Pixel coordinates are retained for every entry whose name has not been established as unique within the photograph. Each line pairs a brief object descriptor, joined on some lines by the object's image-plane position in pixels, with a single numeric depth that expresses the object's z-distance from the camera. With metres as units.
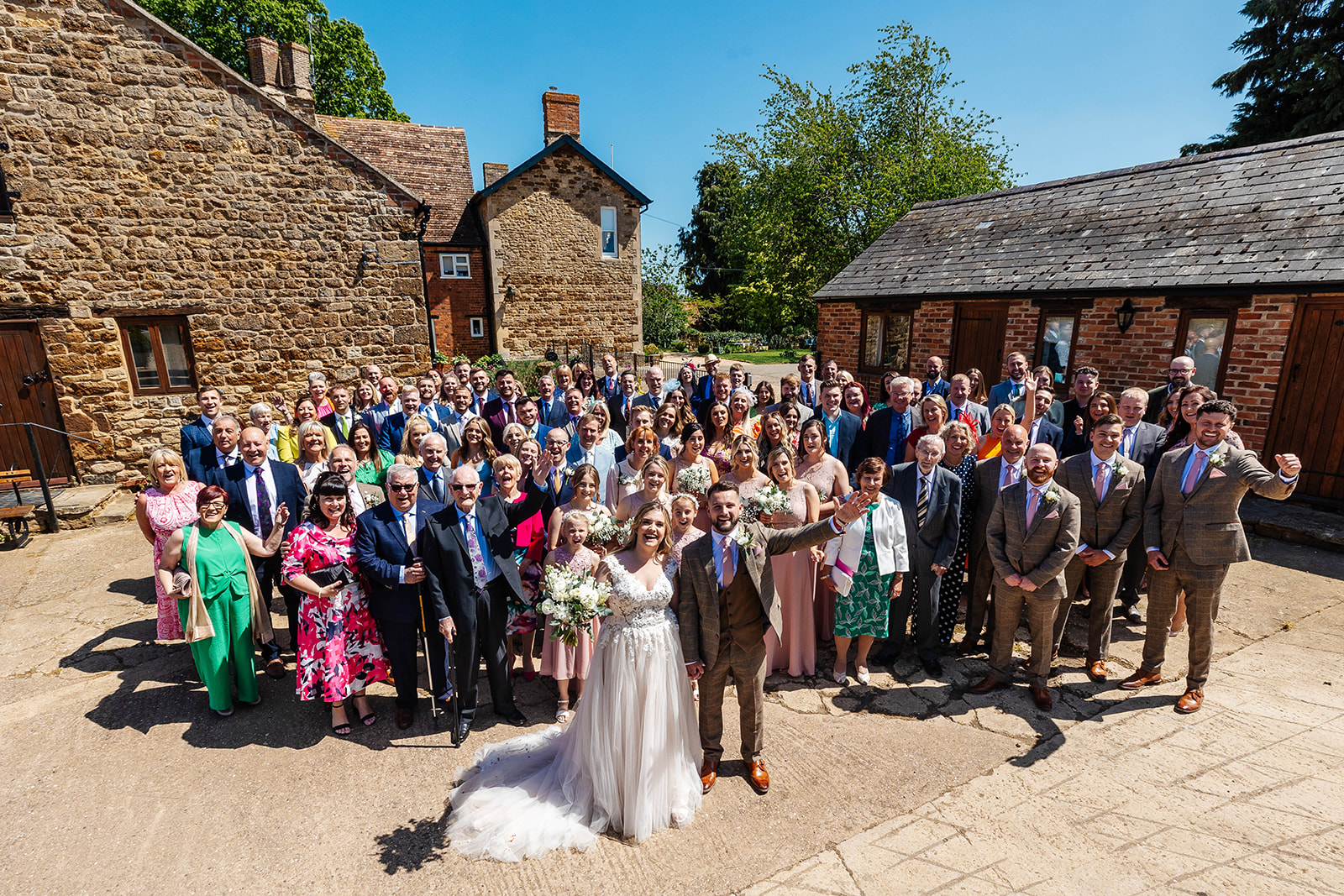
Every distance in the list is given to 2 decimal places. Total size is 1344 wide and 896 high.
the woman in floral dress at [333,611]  4.19
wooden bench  7.95
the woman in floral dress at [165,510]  4.75
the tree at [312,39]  23.23
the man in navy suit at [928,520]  4.91
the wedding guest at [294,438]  6.03
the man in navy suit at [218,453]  5.31
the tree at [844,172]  22.25
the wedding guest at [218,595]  4.33
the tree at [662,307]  34.91
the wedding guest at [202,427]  6.04
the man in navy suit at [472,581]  4.18
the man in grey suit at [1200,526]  4.35
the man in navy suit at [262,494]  5.09
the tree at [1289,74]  18.62
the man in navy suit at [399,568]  4.17
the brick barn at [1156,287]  7.93
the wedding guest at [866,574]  4.77
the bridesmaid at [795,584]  4.74
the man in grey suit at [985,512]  4.93
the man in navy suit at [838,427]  6.77
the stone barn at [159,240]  9.09
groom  3.62
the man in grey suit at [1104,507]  4.66
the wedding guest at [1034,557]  4.40
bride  3.47
